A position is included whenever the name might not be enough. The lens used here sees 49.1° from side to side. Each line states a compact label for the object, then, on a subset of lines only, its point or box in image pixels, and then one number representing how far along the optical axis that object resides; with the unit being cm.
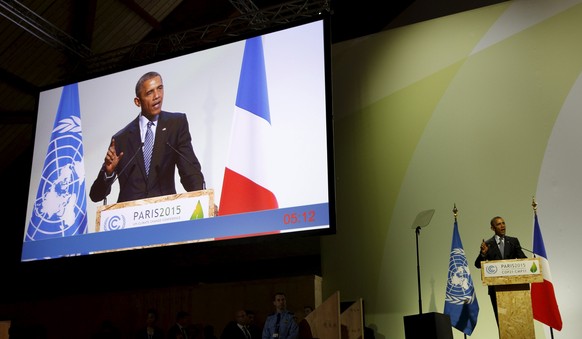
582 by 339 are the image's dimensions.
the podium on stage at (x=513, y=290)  450
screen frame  556
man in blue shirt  529
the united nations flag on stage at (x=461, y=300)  563
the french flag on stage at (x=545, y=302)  528
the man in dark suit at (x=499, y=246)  539
